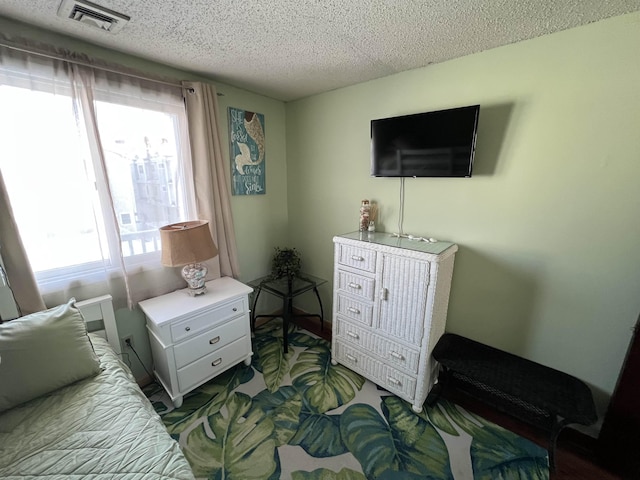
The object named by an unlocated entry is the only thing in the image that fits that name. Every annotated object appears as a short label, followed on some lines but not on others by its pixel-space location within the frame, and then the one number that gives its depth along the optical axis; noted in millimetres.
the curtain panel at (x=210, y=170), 1973
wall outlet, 1867
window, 1411
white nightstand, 1707
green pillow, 1099
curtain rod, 1317
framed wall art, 2328
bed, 895
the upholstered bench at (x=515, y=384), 1345
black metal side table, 2342
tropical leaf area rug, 1423
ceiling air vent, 1169
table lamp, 1730
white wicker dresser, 1665
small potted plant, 2615
